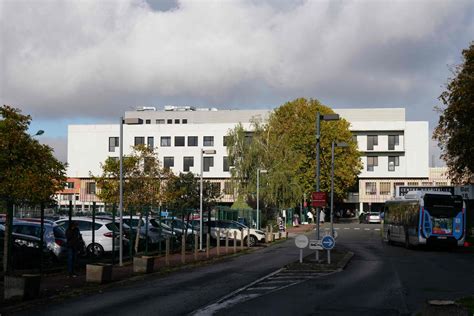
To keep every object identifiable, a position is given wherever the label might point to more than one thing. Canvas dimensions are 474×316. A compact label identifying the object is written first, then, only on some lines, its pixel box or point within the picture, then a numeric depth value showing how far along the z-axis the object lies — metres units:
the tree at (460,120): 35.62
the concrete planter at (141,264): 22.30
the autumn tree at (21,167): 19.22
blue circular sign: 25.48
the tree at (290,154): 64.62
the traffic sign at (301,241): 25.78
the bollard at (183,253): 26.58
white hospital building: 93.56
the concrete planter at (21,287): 15.11
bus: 37.34
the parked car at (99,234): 27.31
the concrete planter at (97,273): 18.83
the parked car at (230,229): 41.69
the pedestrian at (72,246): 20.41
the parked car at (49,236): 23.55
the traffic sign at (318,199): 27.50
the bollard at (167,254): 25.34
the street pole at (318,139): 27.89
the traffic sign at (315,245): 25.65
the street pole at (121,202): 23.73
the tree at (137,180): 34.19
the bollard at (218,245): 32.14
